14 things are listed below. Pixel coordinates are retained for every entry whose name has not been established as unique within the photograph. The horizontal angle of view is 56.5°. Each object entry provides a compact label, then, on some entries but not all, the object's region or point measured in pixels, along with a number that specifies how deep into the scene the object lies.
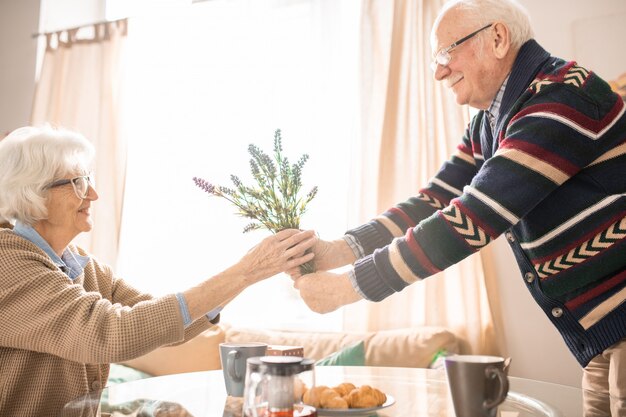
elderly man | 1.29
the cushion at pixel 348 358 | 2.79
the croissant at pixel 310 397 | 0.89
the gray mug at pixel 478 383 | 0.96
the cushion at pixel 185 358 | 3.16
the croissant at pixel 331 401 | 1.12
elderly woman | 1.39
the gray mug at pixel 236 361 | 1.21
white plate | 1.11
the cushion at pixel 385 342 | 2.82
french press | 0.85
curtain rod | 4.14
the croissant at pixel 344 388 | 1.18
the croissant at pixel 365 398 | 1.14
